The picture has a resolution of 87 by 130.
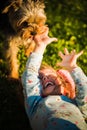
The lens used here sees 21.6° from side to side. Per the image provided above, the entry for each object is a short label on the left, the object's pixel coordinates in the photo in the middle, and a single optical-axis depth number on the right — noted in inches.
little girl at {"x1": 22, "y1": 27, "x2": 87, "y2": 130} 76.7
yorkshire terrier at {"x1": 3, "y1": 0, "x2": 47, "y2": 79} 99.1
